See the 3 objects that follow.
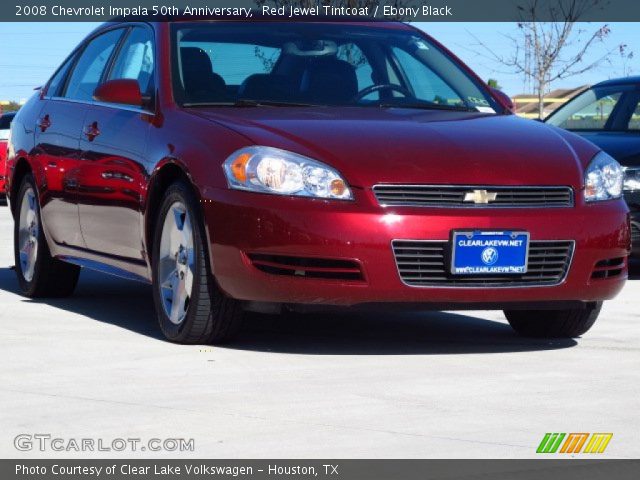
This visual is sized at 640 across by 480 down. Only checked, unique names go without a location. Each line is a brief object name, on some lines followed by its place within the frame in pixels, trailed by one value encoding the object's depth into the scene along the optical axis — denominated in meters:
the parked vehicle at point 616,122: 11.09
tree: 31.64
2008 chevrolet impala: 6.84
